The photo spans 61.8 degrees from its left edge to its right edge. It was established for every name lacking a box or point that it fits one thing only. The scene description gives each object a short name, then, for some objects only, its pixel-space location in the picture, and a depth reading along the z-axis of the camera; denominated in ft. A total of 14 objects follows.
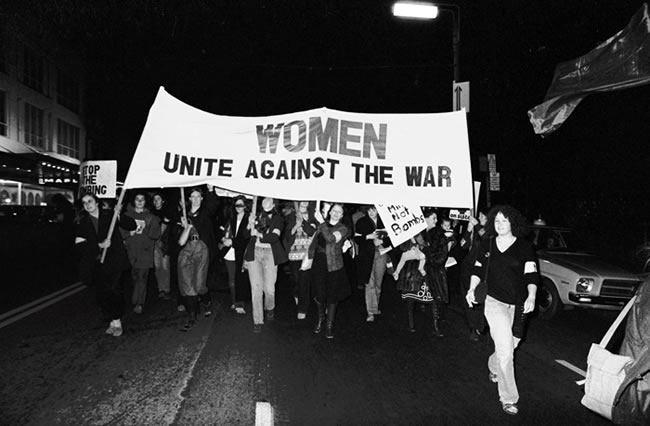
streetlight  34.63
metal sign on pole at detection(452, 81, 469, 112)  38.60
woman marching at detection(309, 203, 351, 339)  23.89
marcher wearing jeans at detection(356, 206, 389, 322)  27.07
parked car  26.89
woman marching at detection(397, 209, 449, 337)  24.32
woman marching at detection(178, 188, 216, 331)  24.43
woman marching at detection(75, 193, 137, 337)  22.38
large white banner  18.90
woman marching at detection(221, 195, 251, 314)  27.91
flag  13.35
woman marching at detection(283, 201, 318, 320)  25.91
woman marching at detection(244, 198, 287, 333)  24.68
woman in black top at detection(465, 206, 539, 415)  15.26
